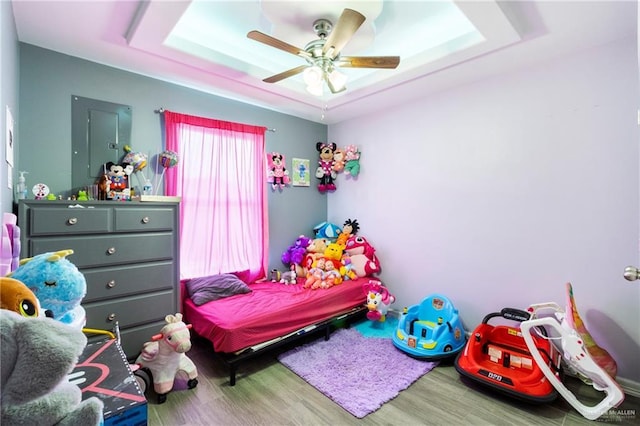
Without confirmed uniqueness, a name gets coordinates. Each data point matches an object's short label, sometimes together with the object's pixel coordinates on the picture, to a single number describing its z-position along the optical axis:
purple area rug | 2.08
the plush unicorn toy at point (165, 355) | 2.01
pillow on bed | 2.75
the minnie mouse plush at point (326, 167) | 4.09
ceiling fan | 1.77
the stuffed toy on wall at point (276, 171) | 3.64
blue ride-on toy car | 2.58
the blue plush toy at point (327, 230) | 3.99
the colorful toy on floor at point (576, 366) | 1.83
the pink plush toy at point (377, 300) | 3.16
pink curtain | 2.92
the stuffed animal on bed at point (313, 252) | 3.54
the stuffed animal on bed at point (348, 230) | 3.84
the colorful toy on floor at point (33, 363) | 0.53
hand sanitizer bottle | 1.96
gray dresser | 1.91
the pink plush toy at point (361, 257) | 3.54
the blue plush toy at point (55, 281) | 1.11
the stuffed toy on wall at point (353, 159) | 3.85
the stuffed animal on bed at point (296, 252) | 3.64
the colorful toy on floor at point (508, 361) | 1.97
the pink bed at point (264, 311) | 2.30
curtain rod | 2.76
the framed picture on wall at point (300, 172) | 3.88
